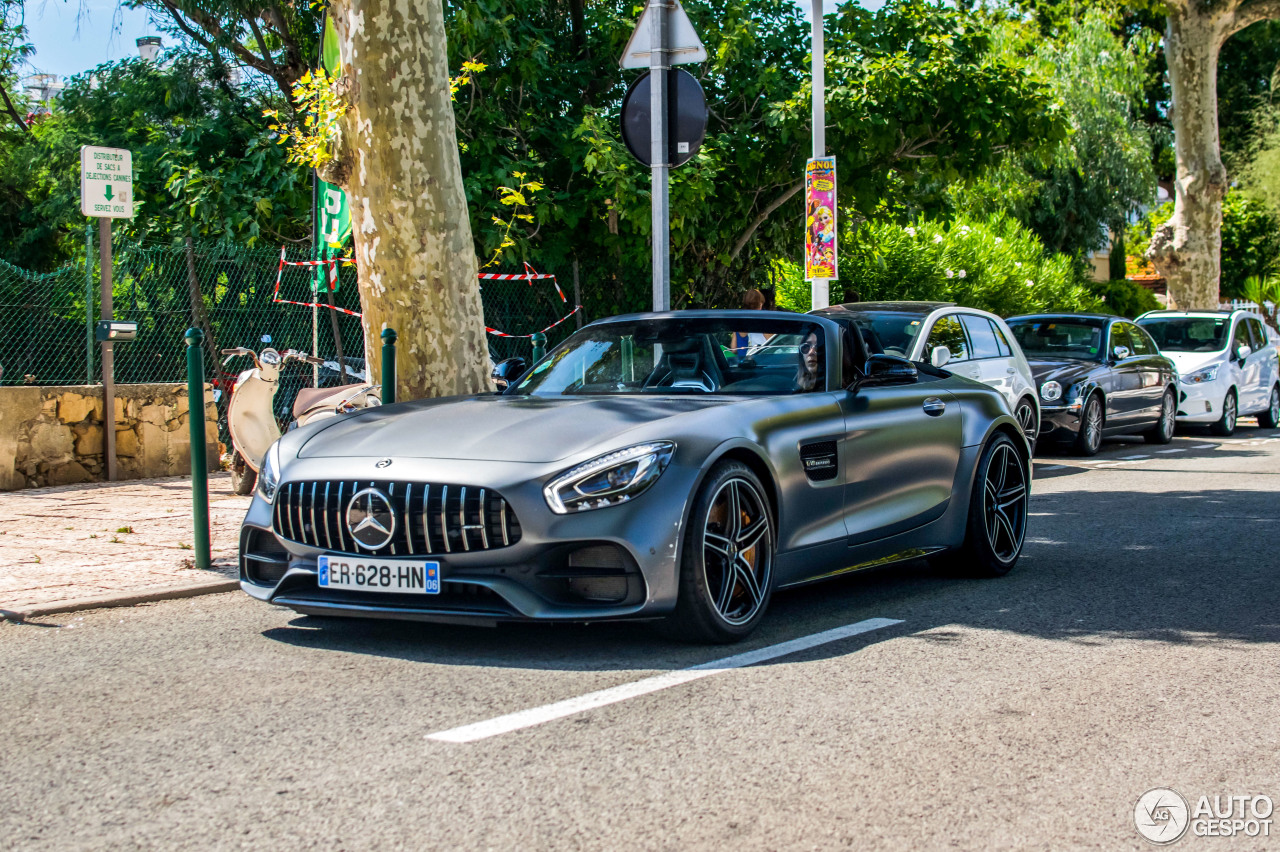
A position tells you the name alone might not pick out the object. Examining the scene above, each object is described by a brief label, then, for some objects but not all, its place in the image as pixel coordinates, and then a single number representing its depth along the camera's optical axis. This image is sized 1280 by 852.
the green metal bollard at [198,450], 7.34
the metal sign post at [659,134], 9.59
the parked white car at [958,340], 12.58
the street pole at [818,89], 15.70
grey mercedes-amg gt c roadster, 5.14
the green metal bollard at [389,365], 8.61
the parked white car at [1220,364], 19.61
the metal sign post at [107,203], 11.30
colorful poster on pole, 15.55
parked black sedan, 15.90
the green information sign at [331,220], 13.55
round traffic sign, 9.64
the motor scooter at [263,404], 9.80
